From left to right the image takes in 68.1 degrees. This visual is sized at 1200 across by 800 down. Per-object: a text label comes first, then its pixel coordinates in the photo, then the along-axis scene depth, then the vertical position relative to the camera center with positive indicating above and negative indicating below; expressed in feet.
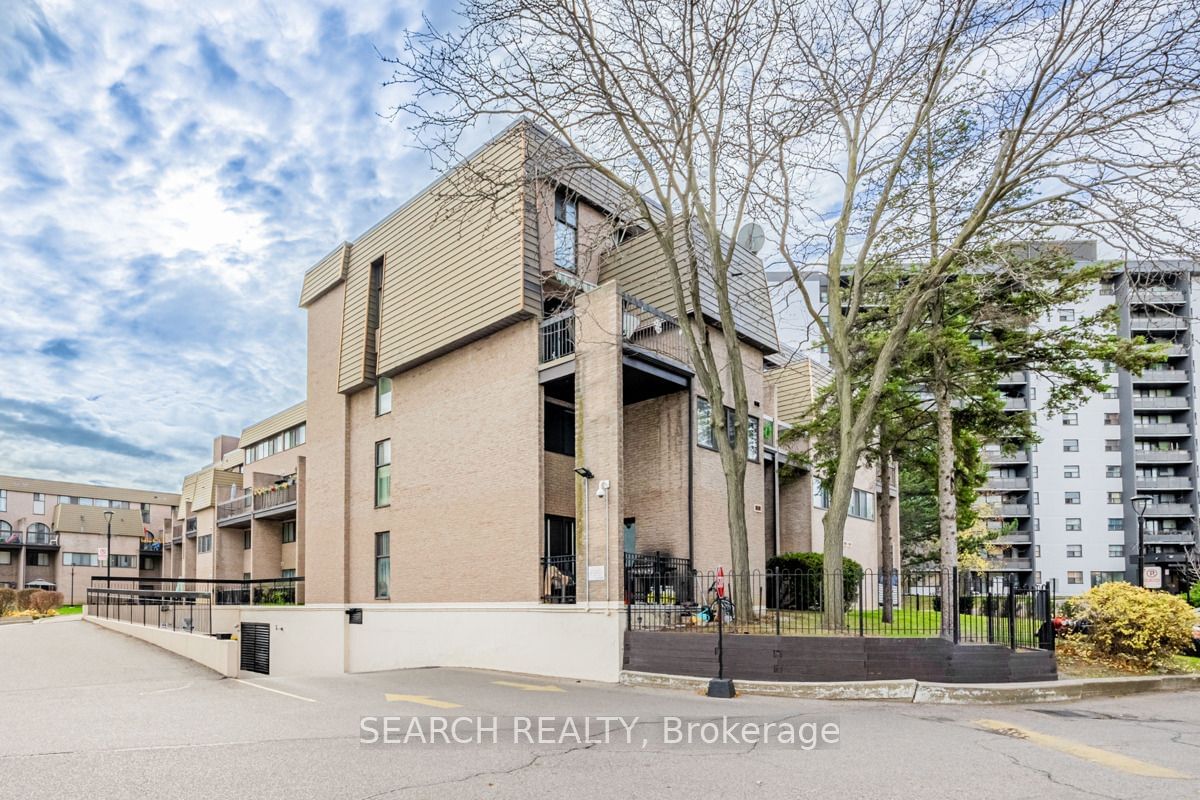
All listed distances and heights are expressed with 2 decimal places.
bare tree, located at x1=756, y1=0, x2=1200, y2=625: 47.85 +19.86
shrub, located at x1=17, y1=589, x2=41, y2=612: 137.49 -15.07
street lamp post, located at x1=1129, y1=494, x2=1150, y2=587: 73.54 -1.60
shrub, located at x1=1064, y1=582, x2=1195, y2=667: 51.34 -7.72
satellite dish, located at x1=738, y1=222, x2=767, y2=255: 84.02 +24.57
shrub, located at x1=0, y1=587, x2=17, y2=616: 128.42 -14.61
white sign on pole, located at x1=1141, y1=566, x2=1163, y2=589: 72.08 -6.91
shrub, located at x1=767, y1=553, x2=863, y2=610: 72.67 -7.08
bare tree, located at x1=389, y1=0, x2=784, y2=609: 51.72 +23.70
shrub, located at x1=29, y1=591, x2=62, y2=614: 138.21 -15.96
